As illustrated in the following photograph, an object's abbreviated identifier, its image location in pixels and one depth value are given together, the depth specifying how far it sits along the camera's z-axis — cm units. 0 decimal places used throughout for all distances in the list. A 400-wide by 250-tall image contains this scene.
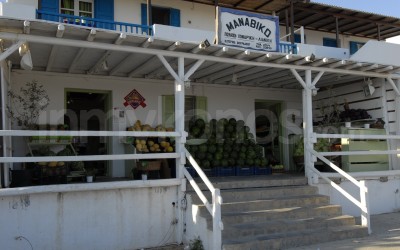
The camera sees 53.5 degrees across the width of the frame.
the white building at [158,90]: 664
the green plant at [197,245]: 667
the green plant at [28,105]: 884
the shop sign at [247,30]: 810
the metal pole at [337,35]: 1242
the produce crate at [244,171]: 970
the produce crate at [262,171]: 995
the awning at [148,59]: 663
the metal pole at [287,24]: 1173
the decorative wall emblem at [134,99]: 1025
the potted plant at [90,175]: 719
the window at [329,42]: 1457
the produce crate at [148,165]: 770
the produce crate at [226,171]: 953
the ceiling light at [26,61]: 663
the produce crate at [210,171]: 943
